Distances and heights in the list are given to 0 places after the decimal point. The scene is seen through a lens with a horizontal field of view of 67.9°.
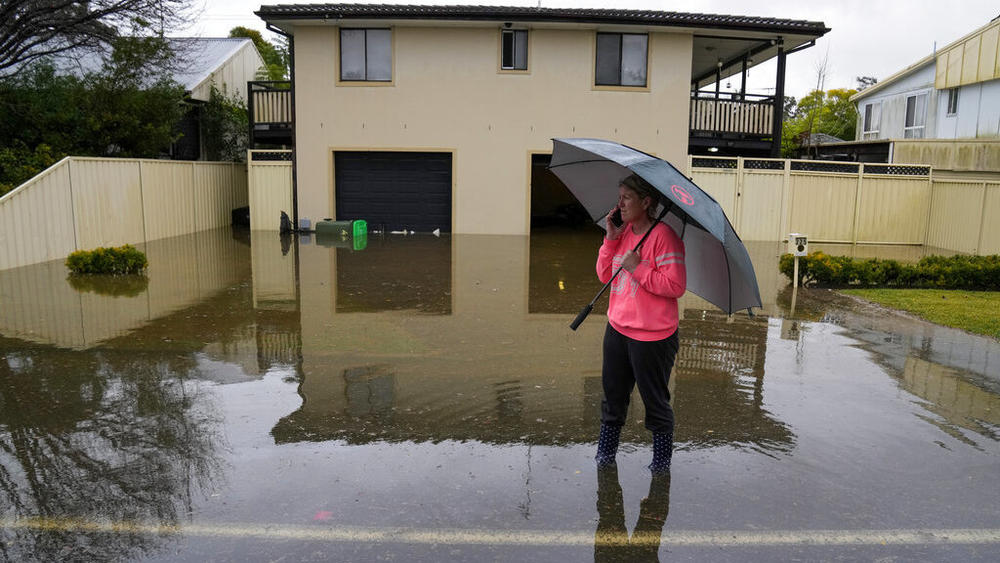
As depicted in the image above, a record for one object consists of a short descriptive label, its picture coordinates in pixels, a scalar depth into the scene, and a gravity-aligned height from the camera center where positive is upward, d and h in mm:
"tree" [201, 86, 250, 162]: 24750 +1683
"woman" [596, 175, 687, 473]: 4141 -694
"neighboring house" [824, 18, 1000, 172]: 22625 +2809
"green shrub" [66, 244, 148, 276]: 11867 -1375
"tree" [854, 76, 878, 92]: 55838 +7995
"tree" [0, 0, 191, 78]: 15758 +3382
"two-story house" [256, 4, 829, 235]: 19438 +2112
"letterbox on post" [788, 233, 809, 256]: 11156 -868
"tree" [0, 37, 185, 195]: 16469 +1533
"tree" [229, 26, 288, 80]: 42066 +7723
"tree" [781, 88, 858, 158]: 38875 +3986
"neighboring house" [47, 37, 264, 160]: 20983 +3393
